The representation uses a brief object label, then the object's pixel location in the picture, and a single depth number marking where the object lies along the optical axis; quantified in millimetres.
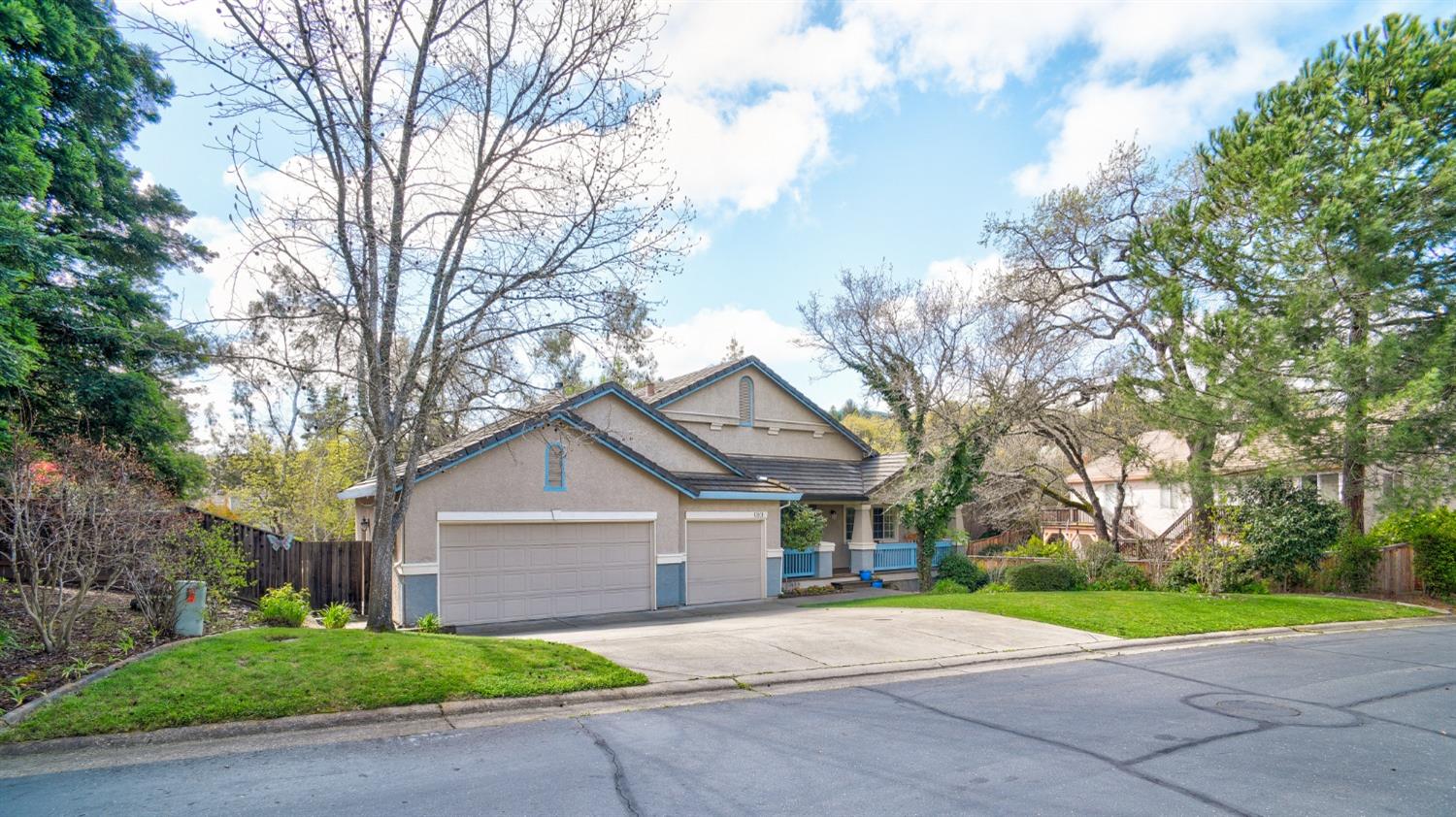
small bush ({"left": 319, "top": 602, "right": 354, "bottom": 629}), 13477
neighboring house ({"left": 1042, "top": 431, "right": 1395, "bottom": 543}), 29875
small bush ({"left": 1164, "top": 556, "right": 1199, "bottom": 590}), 20469
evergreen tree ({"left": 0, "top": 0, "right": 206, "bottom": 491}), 9898
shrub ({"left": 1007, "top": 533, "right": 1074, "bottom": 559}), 25391
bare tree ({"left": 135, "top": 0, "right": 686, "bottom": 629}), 11305
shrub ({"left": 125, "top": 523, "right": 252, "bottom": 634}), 10117
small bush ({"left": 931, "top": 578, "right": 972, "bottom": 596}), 21781
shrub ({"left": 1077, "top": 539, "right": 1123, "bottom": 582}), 22016
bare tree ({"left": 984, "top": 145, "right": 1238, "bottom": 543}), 18688
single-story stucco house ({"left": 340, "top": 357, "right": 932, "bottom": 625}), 15836
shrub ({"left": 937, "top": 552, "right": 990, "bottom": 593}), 23000
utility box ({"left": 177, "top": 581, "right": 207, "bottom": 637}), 10375
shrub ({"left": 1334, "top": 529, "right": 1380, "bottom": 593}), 20000
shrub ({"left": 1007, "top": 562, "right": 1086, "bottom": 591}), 20906
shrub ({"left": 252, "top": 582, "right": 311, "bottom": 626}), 12555
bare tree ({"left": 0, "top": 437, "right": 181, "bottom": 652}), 8742
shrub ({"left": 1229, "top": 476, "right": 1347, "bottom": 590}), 19562
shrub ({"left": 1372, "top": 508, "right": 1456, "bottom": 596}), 19281
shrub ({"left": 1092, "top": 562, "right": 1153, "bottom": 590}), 21078
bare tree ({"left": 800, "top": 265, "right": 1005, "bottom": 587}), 21422
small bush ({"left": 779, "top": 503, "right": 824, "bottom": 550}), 23219
